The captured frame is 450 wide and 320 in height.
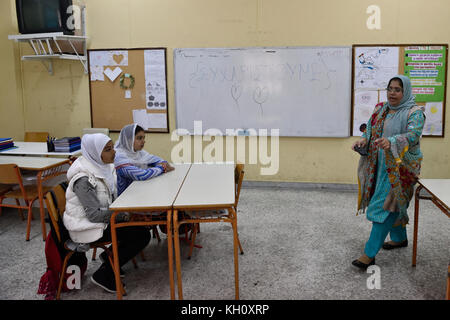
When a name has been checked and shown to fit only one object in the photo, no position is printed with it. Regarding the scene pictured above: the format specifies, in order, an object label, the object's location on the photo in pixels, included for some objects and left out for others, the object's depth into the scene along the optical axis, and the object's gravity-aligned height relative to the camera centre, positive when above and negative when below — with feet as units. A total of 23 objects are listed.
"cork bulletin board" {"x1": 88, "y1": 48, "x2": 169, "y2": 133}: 16.63 +0.87
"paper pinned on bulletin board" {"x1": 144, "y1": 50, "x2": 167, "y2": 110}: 16.55 +1.14
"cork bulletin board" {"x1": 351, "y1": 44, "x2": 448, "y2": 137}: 15.03 +1.18
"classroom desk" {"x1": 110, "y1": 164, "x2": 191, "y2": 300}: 7.36 -1.90
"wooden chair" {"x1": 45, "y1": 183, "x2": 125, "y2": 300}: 7.72 -2.43
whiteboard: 15.70 +0.68
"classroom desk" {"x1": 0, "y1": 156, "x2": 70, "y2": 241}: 11.05 -1.72
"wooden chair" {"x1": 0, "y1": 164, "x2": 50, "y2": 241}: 10.77 -2.56
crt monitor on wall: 15.56 +3.74
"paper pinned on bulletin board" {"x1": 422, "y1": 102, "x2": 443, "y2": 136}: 15.29 -0.59
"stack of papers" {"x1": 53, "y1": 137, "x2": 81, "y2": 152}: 12.91 -1.28
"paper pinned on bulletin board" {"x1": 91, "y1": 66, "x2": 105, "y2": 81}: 16.97 +1.49
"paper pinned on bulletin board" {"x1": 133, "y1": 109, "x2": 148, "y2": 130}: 16.96 -0.48
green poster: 14.99 +1.30
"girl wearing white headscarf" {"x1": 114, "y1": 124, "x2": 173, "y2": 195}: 9.34 -1.36
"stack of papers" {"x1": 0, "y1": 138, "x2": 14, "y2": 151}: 13.65 -1.30
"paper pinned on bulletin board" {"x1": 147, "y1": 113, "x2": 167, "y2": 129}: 16.94 -0.62
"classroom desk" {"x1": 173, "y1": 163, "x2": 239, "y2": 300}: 7.38 -1.86
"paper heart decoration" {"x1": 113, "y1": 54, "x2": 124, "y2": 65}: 16.72 +2.12
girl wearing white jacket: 7.77 -2.03
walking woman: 8.39 -1.29
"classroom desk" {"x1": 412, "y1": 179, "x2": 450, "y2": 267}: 7.53 -1.83
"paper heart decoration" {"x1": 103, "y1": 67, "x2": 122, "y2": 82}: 16.84 +1.48
